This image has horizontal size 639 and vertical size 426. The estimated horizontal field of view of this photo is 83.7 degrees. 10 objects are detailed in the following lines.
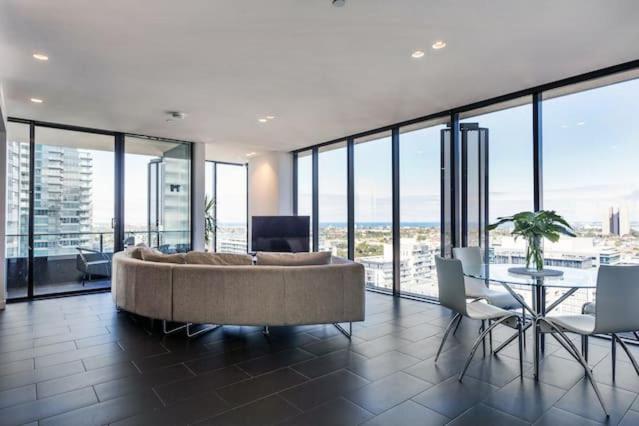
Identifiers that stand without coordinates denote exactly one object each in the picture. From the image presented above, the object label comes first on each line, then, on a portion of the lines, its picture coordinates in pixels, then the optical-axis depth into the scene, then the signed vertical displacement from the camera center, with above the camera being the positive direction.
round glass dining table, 2.53 -0.47
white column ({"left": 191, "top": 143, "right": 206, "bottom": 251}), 6.80 +0.46
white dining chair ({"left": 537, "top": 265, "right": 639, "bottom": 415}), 2.26 -0.54
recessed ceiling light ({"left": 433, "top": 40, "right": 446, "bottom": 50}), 2.95 +1.45
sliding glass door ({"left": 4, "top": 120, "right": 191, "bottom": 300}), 5.23 +0.27
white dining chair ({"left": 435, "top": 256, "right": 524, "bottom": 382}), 2.72 -0.70
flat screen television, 6.47 -0.28
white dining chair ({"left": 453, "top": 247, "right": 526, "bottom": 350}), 3.32 -0.74
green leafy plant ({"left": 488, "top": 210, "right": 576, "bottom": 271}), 2.95 -0.11
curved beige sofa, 3.40 -0.74
